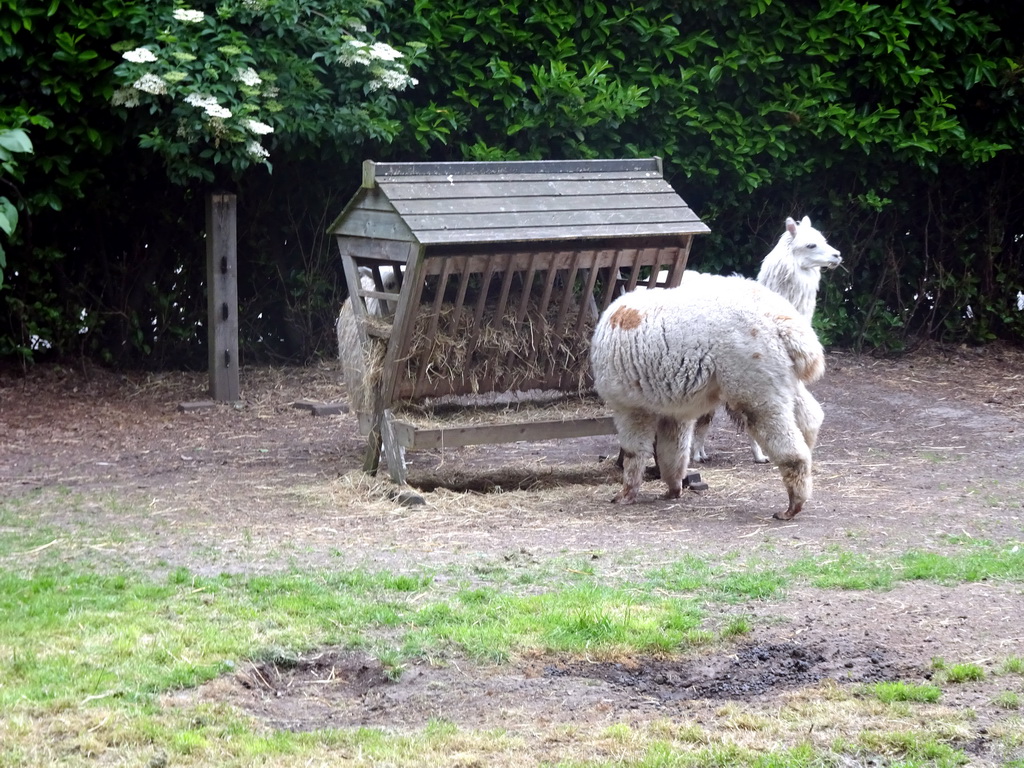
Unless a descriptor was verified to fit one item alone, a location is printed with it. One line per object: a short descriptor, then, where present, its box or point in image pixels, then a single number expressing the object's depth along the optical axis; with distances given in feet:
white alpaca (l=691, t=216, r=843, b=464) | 31.32
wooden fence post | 35.83
